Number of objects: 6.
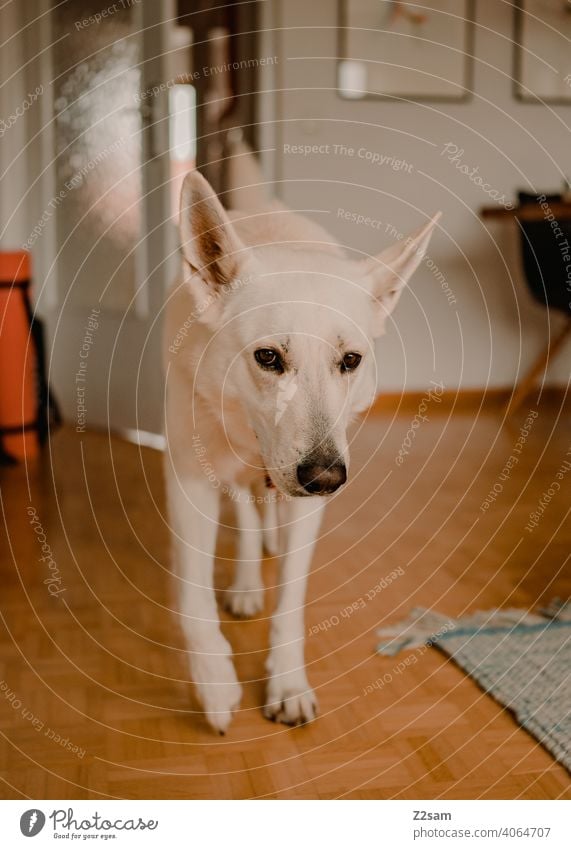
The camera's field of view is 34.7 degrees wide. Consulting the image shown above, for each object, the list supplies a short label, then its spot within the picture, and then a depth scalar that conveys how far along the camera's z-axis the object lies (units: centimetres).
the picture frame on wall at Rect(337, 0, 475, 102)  454
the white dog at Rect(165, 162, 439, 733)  155
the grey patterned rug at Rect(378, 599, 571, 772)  172
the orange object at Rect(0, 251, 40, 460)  371
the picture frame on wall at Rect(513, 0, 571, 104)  477
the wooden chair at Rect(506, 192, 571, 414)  416
